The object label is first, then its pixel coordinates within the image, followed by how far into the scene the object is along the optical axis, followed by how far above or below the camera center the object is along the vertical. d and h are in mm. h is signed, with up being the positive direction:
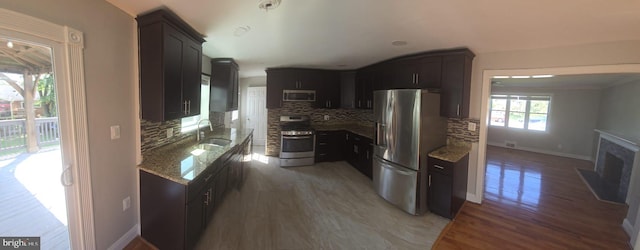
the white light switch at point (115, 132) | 1897 -240
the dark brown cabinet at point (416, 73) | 3100 +558
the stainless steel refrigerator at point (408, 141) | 2775 -409
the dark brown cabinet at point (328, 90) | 5164 +422
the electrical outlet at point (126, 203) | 2067 -927
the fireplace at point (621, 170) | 2564 -971
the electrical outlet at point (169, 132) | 2682 -334
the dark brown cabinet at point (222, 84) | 3900 +393
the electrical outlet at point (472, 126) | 3136 -212
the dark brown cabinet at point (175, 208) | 1872 -928
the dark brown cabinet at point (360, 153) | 4149 -892
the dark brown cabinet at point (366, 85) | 4270 +492
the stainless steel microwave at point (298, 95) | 5000 +278
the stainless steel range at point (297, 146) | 4711 -822
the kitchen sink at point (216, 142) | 3236 -537
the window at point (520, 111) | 6742 +21
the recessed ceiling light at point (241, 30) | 2292 +807
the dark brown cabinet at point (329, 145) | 5031 -843
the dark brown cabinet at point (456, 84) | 2898 +356
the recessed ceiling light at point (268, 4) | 1719 +815
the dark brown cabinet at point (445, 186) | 2734 -956
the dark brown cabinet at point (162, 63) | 1938 +381
